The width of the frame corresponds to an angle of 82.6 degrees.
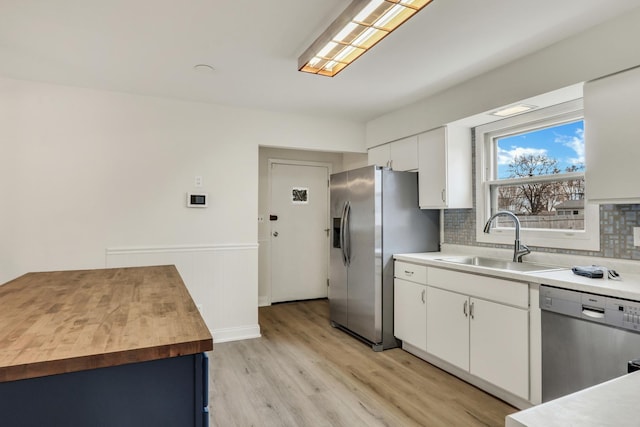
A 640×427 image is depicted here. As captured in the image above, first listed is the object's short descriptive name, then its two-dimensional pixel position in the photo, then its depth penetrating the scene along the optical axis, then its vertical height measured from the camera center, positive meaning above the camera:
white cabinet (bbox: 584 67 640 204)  1.95 +0.44
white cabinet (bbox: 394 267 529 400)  2.22 -0.77
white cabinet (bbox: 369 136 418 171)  3.58 +0.64
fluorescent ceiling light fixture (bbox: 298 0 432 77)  1.75 +1.02
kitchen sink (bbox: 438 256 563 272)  2.50 -0.37
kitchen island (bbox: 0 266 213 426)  0.96 -0.40
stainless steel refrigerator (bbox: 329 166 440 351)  3.30 -0.22
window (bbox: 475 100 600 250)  2.53 +0.28
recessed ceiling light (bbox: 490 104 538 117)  2.66 +0.80
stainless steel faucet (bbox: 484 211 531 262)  2.72 -0.25
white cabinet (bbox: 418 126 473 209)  3.20 +0.42
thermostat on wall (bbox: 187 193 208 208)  3.49 +0.15
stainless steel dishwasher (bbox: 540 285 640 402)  1.72 -0.63
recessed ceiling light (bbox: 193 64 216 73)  2.68 +1.10
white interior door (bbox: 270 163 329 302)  4.92 -0.22
